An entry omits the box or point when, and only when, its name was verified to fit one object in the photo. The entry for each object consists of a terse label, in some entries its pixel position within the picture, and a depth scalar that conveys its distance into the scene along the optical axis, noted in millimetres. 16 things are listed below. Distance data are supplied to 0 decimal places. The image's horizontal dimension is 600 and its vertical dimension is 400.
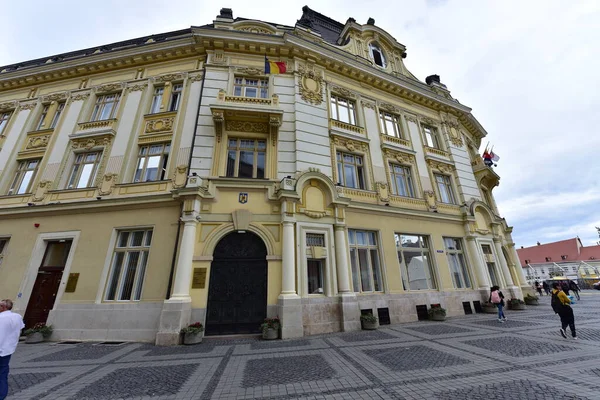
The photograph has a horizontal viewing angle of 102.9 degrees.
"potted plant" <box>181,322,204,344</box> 8031
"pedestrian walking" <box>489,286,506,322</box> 10195
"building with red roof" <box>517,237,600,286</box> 54406
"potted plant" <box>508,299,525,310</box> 13781
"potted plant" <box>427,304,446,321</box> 11180
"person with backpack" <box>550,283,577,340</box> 7207
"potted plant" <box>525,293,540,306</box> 15547
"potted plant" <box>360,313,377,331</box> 9695
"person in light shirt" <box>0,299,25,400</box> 4027
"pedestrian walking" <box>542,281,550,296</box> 26841
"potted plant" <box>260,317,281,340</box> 8383
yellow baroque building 9430
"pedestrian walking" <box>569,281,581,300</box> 18073
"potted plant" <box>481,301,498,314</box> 12672
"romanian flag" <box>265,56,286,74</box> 12359
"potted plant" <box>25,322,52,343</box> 8883
